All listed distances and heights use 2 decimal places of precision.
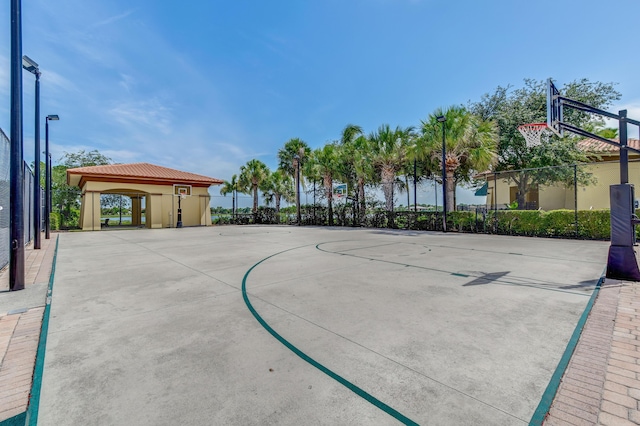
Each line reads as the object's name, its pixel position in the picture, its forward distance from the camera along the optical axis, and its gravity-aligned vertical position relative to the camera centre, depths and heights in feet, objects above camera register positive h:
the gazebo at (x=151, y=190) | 65.92 +6.48
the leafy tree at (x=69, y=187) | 88.53 +8.93
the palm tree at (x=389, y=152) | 60.70 +13.03
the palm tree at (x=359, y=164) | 64.23 +11.41
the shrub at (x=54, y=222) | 64.75 -1.51
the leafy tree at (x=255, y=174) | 93.15 +13.10
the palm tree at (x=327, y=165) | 70.44 +12.10
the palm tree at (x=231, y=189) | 87.23 +10.60
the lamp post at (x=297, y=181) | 72.95 +8.48
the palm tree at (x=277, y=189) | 98.12 +8.84
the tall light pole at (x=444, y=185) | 48.96 +4.95
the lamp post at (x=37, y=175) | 29.43 +4.79
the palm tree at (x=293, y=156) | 77.35 +16.08
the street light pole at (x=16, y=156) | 15.79 +3.33
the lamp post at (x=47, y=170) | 44.68 +7.82
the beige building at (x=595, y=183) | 52.85 +5.44
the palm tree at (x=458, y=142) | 48.49 +12.51
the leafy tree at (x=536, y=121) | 46.52 +15.68
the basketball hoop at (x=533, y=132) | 27.89 +8.07
